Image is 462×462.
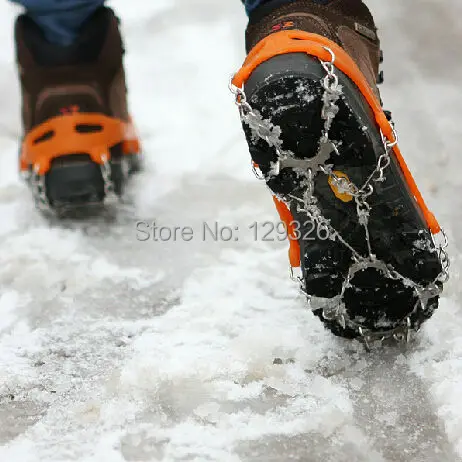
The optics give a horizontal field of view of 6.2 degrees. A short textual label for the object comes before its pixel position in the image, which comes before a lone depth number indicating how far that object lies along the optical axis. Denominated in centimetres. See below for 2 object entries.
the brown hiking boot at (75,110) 324
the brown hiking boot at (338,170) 293
